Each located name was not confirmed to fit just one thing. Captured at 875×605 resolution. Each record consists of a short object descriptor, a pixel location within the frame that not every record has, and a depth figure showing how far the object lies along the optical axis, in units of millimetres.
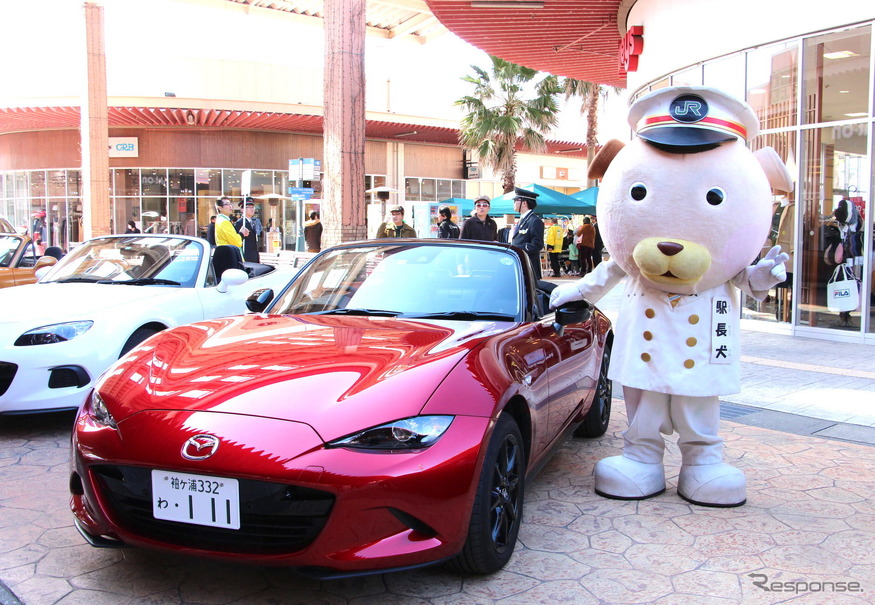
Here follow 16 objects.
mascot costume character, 3570
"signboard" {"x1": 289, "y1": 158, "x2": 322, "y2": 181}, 13453
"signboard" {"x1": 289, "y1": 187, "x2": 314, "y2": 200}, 14836
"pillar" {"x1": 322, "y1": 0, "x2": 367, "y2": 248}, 8758
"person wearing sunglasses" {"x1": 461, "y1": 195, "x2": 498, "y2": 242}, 10883
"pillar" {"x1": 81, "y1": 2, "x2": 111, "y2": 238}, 16766
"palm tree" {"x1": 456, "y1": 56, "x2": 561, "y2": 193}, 27734
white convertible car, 4727
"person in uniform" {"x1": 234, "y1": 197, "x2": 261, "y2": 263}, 11562
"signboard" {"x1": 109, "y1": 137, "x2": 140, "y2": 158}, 28703
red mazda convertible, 2449
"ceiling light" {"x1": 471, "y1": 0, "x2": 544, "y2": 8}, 12102
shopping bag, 9664
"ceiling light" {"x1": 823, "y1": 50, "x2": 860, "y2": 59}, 9672
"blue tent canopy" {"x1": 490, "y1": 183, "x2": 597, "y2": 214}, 20766
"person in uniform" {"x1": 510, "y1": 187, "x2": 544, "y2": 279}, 9750
